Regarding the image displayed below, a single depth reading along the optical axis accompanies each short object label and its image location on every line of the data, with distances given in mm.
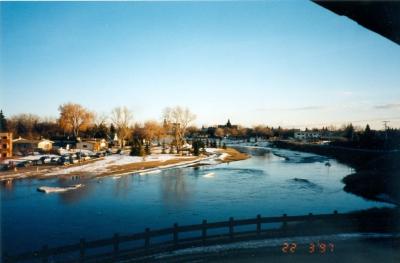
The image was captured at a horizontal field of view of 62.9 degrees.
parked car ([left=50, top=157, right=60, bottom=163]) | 56938
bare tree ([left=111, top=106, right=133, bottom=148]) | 99250
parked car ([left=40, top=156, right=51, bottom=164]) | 56119
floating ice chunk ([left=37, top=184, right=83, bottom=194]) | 32878
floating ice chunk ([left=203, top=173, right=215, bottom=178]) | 45000
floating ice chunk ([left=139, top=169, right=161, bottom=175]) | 48125
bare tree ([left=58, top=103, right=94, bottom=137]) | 94312
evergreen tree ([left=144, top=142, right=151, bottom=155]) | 76056
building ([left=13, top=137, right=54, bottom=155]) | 70375
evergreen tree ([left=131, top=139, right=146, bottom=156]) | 72188
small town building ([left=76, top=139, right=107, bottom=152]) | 82312
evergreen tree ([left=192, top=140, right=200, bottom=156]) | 80750
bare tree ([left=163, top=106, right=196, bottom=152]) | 95862
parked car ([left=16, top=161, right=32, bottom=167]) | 51906
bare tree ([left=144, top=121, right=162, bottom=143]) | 104500
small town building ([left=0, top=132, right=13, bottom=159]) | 61500
